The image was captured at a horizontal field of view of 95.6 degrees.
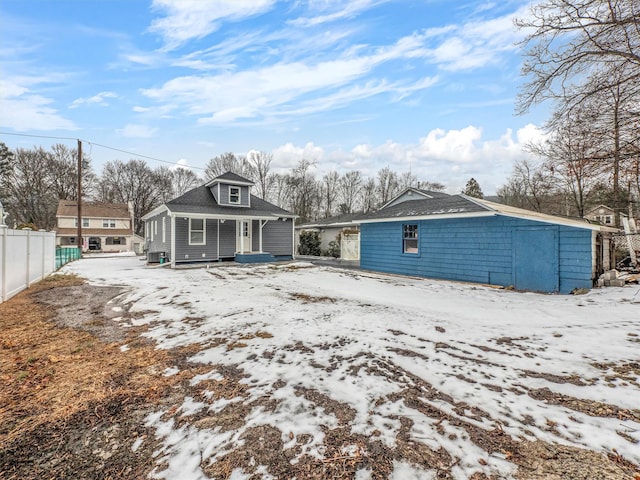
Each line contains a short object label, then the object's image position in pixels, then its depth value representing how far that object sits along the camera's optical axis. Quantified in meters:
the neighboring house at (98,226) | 31.91
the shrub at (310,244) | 22.22
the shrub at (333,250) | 21.05
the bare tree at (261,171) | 35.78
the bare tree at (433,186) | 41.91
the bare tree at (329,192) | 38.03
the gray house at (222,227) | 14.58
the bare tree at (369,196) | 38.47
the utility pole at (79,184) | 18.56
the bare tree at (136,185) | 38.34
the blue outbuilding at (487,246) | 7.79
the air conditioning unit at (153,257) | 15.97
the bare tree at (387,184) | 38.78
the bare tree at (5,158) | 30.73
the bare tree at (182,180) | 41.01
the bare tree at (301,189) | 35.47
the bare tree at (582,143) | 8.04
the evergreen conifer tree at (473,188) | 36.59
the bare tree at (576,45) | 6.80
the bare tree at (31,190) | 31.66
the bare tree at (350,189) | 38.34
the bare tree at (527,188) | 20.27
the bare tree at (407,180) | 39.44
